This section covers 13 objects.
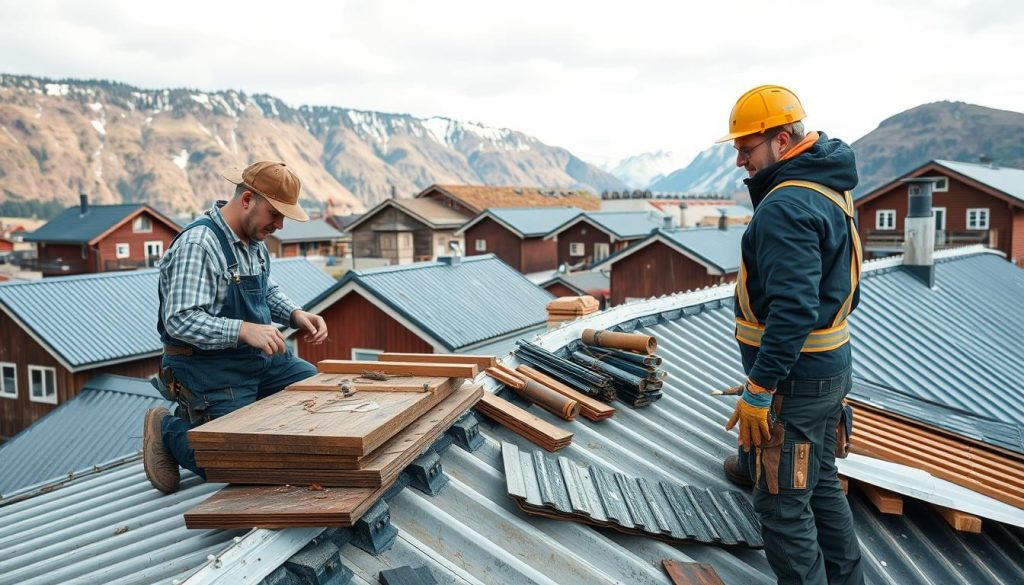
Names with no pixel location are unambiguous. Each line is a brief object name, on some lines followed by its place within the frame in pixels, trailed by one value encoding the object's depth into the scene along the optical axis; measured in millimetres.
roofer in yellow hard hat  3436
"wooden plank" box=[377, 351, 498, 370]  4659
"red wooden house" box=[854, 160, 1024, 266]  34094
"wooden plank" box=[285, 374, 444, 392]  3907
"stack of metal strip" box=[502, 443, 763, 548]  3723
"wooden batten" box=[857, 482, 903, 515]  4562
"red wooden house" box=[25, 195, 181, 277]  44656
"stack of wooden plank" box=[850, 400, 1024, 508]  4691
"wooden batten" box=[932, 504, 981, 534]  4395
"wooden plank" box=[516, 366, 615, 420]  5086
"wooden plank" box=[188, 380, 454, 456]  2980
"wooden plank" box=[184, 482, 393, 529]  2863
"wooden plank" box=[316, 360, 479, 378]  4207
